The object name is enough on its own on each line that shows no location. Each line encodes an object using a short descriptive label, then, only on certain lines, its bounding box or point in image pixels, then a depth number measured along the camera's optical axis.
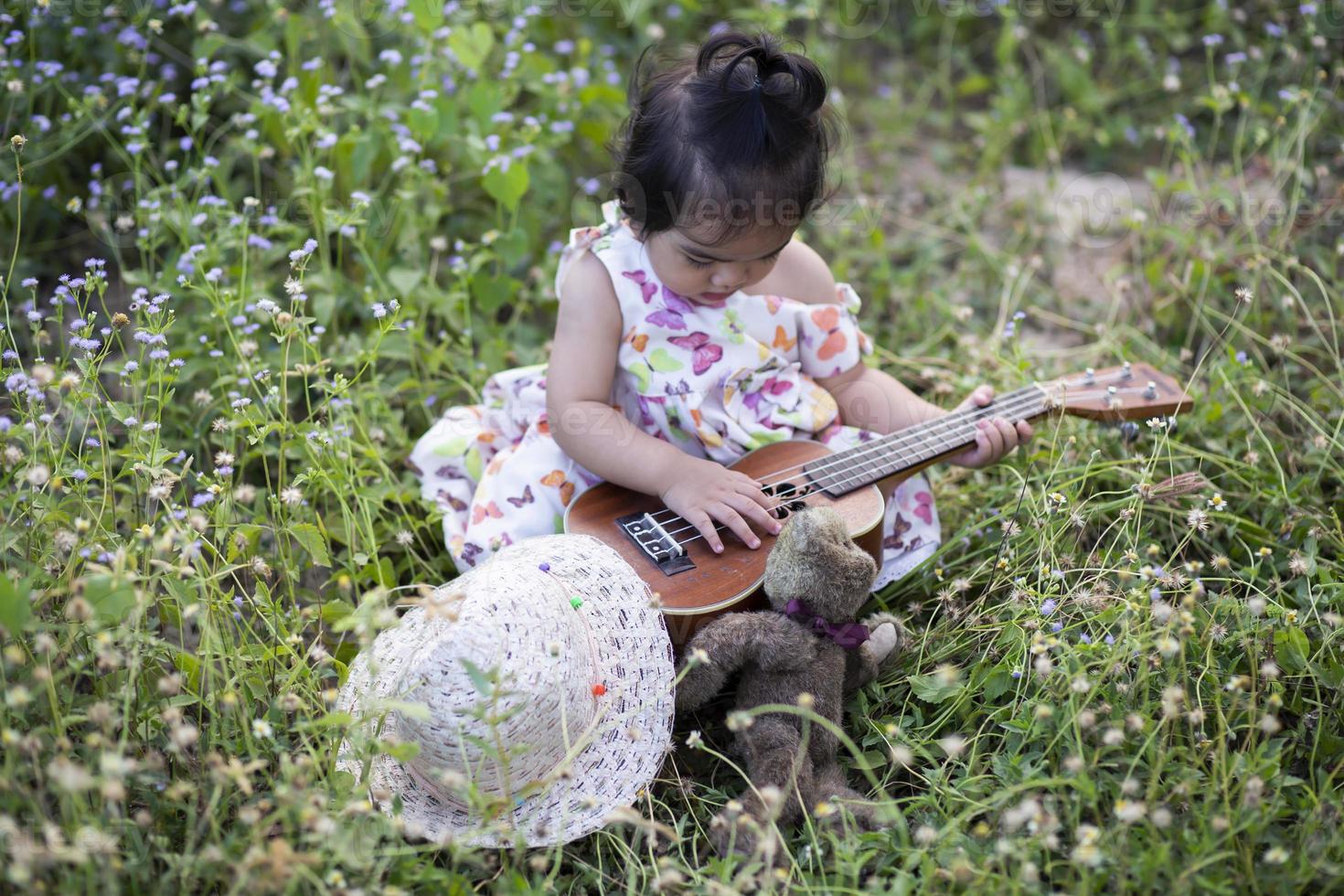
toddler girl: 1.91
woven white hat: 1.64
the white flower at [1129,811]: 1.44
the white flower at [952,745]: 1.58
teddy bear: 1.79
